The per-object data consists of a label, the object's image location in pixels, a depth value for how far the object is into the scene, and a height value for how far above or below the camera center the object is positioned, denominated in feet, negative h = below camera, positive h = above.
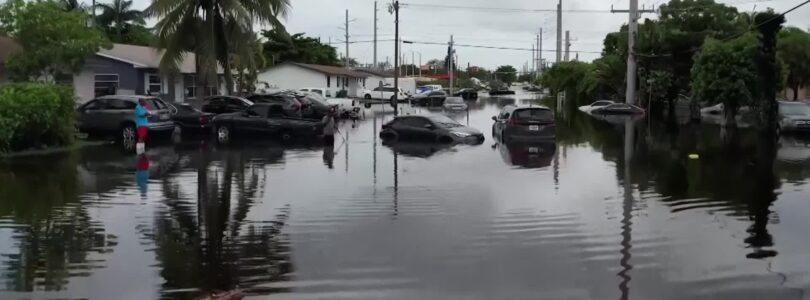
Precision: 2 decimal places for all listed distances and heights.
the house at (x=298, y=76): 231.91 +7.59
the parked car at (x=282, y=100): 113.77 +0.47
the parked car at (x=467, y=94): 306.43 +3.47
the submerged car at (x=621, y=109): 169.17 -1.07
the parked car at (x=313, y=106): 116.91 -0.38
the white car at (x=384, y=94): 242.78 +2.74
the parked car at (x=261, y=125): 90.99 -2.35
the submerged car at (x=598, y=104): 187.73 -0.07
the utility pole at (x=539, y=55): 420.36 +25.24
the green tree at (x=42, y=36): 91.50 +7.44
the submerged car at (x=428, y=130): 89.86 -2.89
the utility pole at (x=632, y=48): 170.71 +11.34
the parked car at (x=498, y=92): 364.38 +5.02
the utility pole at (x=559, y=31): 282.15 +24.77
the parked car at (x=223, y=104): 108.78 -0.10
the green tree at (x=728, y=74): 122.62 +4.50
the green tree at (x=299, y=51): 264.72 +17.39
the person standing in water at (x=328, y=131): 87.95 -2.99
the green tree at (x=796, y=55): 160.04 +9.36
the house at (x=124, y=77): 119.14 +3.89
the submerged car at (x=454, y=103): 198.90 +0.12
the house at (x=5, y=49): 103.55 +6.99
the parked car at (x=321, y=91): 187.83 +2.80
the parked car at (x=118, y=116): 84.53 -1.33
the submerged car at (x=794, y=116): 104.73 -1.54
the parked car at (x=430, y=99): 225.15 +1.22
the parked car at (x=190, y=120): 96.37 -1.92
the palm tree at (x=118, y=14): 205.36 +21.92
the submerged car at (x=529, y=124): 88.79 -2.17
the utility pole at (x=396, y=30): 176.23 +15.36
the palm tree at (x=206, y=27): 108.99 +10.10
